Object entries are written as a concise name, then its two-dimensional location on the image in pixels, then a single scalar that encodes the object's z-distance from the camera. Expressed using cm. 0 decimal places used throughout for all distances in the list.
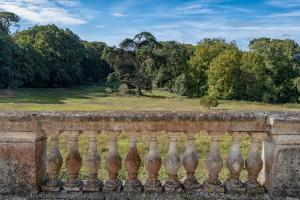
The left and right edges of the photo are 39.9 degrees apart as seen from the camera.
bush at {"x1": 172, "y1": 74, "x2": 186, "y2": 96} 6219
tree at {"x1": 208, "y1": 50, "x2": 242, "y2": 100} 5869
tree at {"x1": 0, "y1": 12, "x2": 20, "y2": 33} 7788
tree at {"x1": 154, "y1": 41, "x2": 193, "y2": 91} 6525
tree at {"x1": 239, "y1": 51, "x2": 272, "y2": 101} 5750
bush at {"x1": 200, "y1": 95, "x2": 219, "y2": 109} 3812
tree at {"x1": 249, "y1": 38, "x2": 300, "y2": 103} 5809
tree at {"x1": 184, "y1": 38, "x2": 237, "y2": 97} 6356
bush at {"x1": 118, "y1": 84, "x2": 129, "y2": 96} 5841
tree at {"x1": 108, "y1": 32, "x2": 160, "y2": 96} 6066
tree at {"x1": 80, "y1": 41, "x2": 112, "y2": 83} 8214
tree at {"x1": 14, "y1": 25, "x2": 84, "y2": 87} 6481
